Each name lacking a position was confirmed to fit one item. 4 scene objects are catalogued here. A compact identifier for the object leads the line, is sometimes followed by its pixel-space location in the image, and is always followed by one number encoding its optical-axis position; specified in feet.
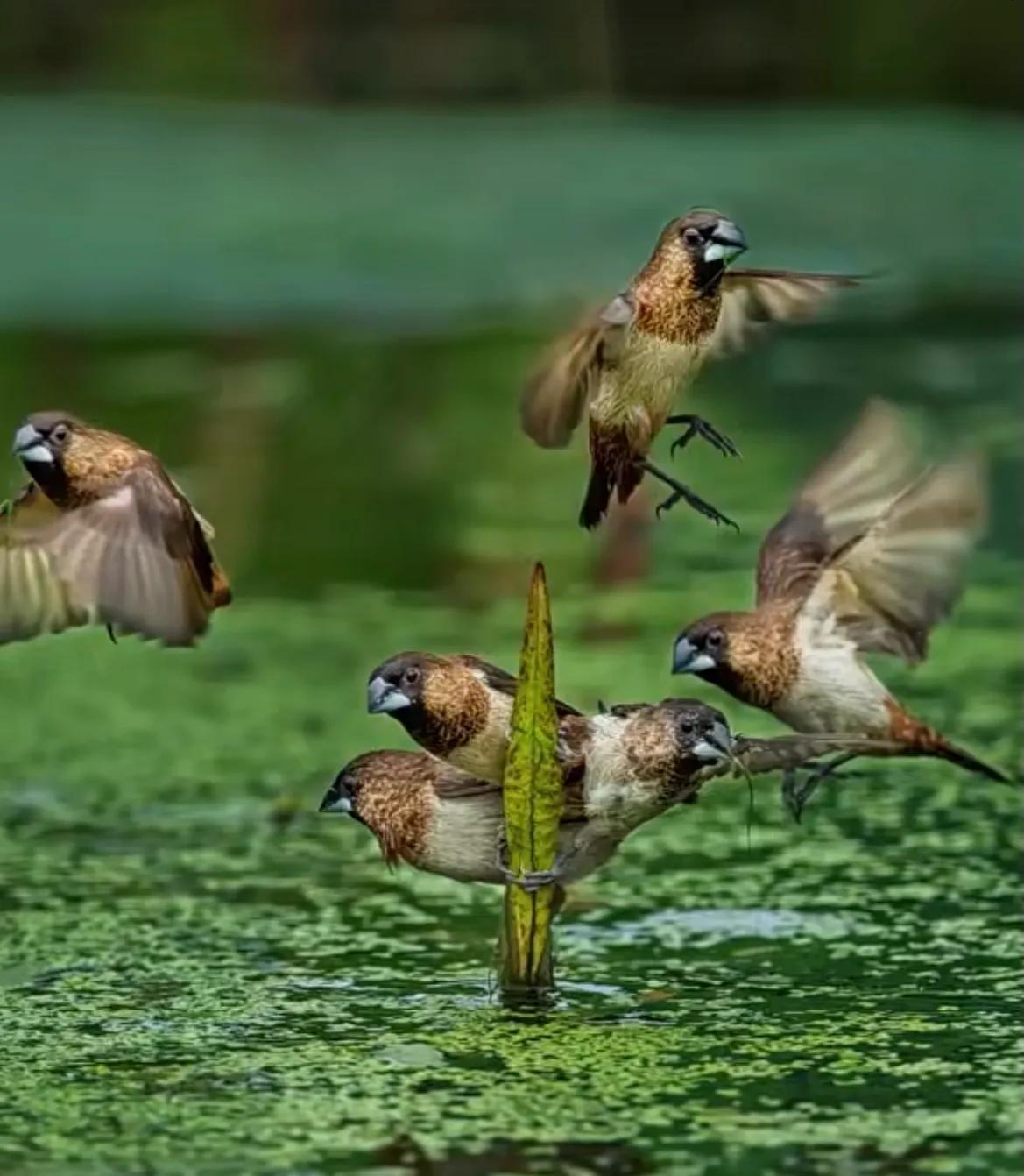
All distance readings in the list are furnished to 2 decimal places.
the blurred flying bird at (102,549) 28.99
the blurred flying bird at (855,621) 31.94
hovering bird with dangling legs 28.76
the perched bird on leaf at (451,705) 28.89
